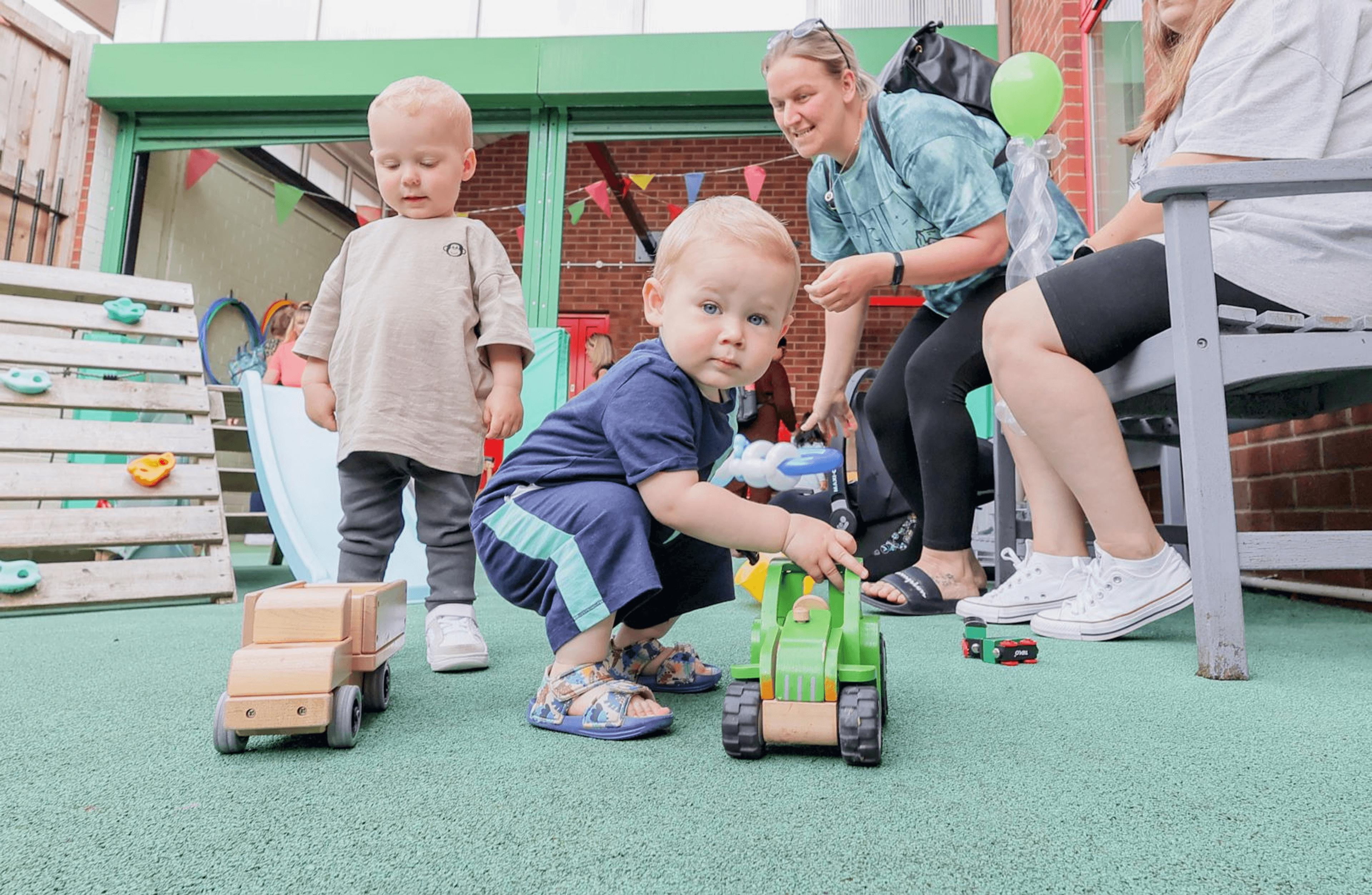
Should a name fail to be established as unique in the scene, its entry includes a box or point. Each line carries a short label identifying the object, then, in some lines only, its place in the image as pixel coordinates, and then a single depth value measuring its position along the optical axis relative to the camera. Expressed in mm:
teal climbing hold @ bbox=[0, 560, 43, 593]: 2043
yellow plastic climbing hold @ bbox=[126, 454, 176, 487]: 2334
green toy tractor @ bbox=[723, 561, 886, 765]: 840
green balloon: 2129
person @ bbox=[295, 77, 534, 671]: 1604
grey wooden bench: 1214
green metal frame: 4363
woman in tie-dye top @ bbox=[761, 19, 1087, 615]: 1822
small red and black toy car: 1345
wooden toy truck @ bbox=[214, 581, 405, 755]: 873
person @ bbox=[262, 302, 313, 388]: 4312
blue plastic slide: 2555
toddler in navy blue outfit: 1004
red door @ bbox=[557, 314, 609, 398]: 8453
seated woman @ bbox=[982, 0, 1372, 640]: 1283
